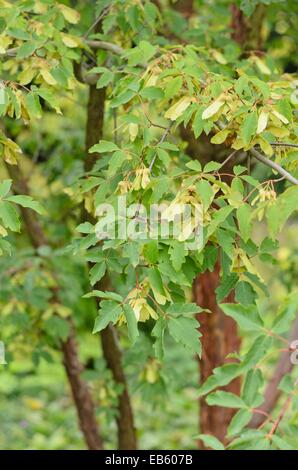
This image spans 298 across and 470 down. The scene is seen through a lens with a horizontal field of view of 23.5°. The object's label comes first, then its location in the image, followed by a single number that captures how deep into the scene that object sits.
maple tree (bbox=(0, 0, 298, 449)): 1.70
